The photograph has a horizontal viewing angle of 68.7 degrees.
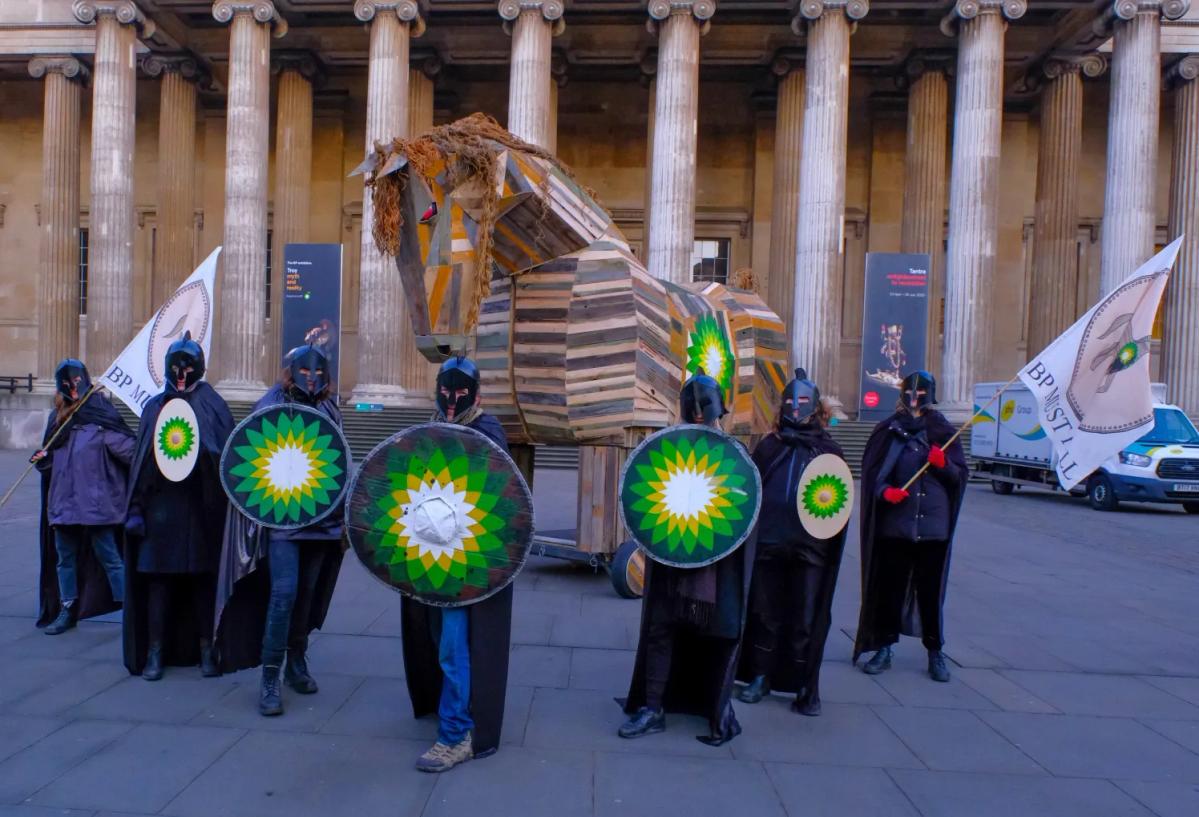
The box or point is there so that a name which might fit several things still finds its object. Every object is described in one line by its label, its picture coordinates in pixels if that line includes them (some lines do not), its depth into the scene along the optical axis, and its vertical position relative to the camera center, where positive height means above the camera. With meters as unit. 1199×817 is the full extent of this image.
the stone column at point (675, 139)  19.72 +5.74
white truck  15.24 -1.03
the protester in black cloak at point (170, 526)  4.82 -0.82
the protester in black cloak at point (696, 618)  4.12 -1.07
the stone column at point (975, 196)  19.42 +4.56
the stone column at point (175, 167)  23.38 +5.63
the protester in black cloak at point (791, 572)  4.71 -0.97
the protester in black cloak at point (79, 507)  5.80 -0.87
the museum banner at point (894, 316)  18.86 +1.79
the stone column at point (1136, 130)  19.48 +6.15
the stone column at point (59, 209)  22.97 +4.39
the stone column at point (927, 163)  22.38 +6.06
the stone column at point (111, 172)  20.91 +4.86
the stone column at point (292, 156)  23.31 +6.00
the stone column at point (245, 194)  20.41 +4.33
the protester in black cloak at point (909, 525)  5.27 -0.76
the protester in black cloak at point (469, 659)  3.80 -1.19
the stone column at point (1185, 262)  21.05 +3.50
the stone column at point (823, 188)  19.47 +4.65
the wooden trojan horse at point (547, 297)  4.91 +0.64
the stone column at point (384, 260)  20.27 +2.87
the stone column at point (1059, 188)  22.62 +5.57
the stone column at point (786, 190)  22.42 +5.28
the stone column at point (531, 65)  19.84 +7.40
